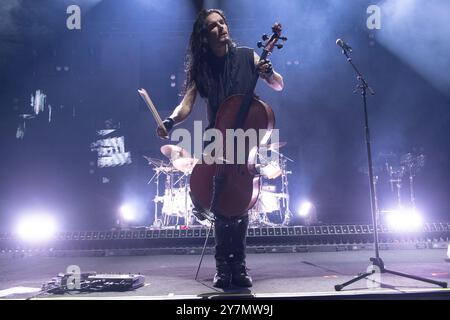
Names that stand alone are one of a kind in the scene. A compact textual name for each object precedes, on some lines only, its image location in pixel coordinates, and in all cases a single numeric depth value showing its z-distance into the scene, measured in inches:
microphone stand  89.5
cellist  102.4
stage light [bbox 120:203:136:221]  346.9
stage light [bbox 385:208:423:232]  275.9
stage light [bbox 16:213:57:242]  315.2
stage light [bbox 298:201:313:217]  339.9
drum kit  302.0
